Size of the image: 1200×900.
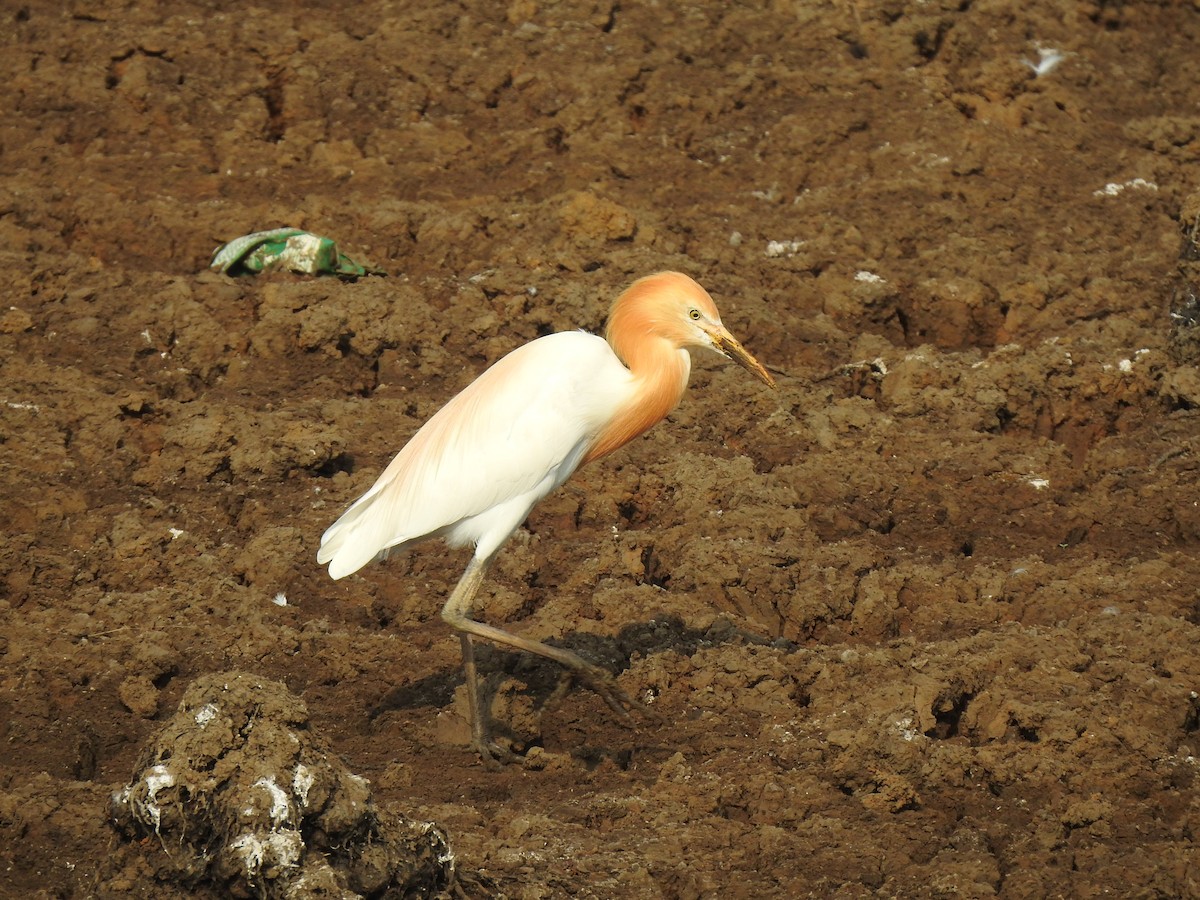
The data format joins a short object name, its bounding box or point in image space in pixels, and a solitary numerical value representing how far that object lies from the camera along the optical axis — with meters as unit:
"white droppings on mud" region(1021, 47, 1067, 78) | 22.89
